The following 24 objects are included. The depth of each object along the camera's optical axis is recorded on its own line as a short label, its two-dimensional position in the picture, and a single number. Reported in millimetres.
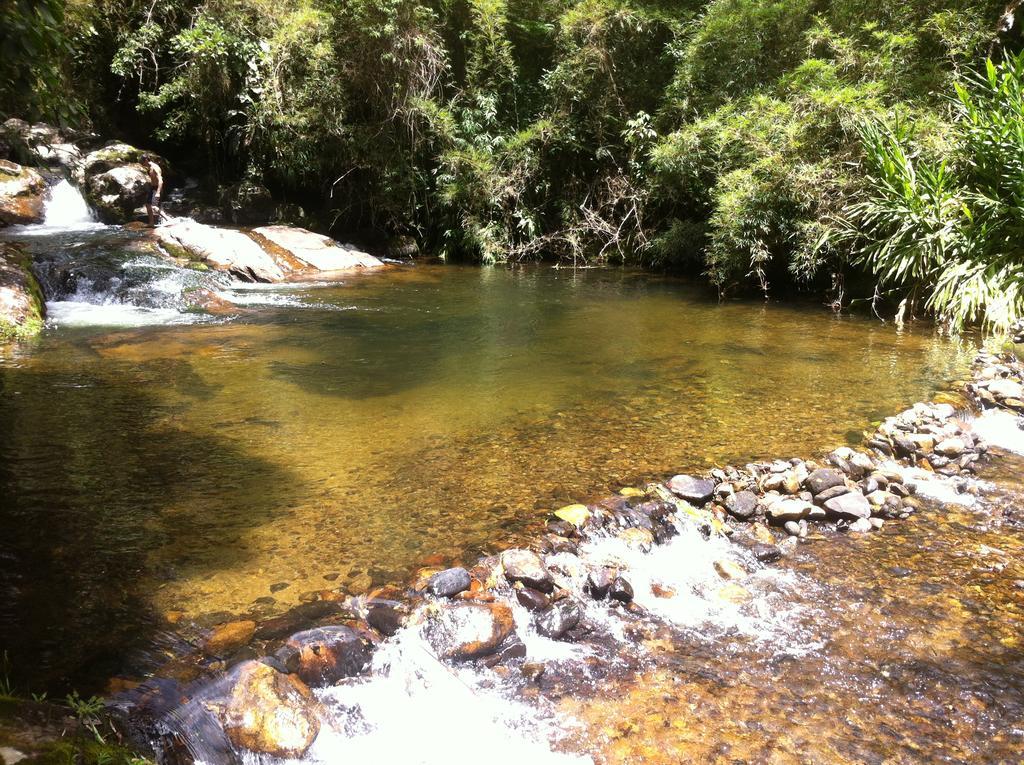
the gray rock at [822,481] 4707
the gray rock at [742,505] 4496
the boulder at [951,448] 5414
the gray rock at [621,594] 3674
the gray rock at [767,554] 4102
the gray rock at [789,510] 4457
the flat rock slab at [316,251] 15023
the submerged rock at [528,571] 3623
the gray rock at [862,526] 4418
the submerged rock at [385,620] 3238
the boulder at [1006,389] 6555
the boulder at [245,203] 16922
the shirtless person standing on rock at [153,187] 14906
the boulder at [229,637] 3025
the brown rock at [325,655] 2947
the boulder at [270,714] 2598
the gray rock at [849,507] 4520
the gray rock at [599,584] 3664
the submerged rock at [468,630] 3219
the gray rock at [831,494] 4621
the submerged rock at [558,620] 3395
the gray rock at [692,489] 4578
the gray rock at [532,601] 3508
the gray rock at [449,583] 3494
